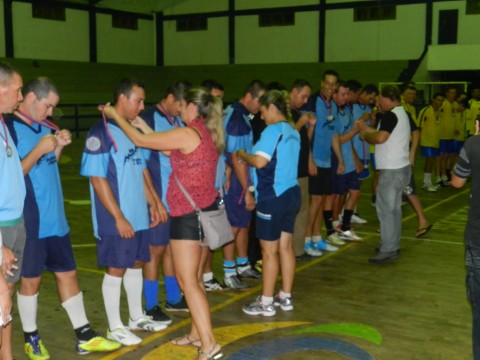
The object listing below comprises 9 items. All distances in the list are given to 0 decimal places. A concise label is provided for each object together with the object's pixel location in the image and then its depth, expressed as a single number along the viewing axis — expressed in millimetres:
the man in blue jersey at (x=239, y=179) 5762
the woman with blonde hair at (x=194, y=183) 3975
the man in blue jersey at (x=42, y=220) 3877
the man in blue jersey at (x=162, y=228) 4902
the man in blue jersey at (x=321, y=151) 7180
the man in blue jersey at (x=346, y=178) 7570
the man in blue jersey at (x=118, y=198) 4184
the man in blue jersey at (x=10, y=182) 3020
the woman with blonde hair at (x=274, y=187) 4922
